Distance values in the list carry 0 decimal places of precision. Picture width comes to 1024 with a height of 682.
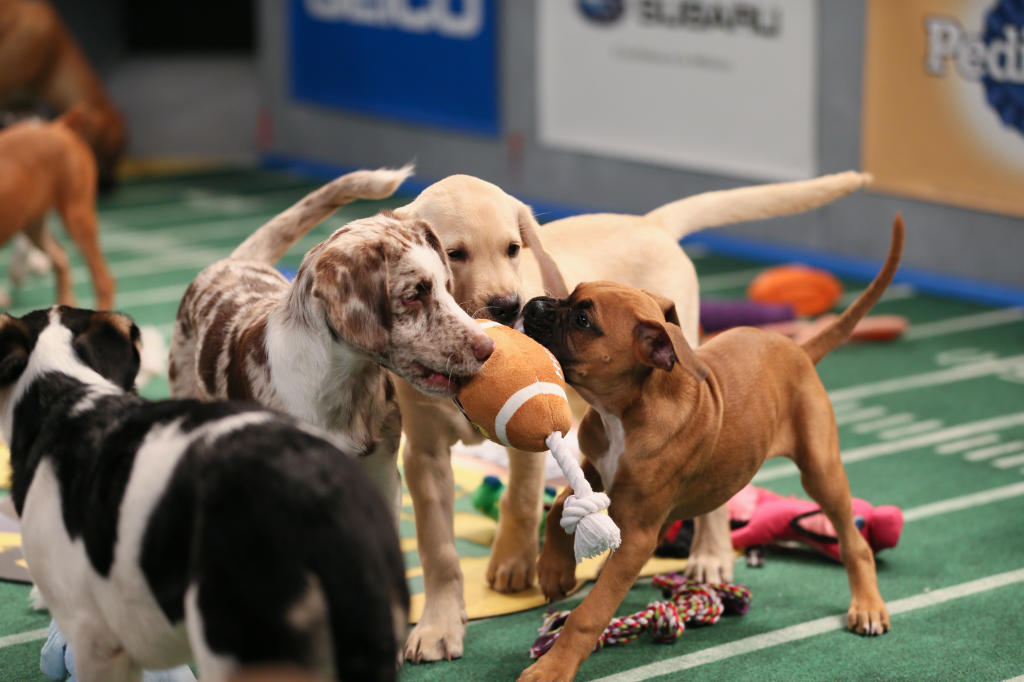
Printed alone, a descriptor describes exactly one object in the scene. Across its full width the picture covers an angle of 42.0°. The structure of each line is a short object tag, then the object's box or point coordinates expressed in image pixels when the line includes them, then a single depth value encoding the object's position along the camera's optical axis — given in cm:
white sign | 1013
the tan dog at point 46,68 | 1402
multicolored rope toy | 432
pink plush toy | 496
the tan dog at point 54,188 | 847
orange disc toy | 877
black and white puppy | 250
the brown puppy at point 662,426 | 385
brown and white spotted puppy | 350
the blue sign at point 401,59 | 1258
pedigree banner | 872
